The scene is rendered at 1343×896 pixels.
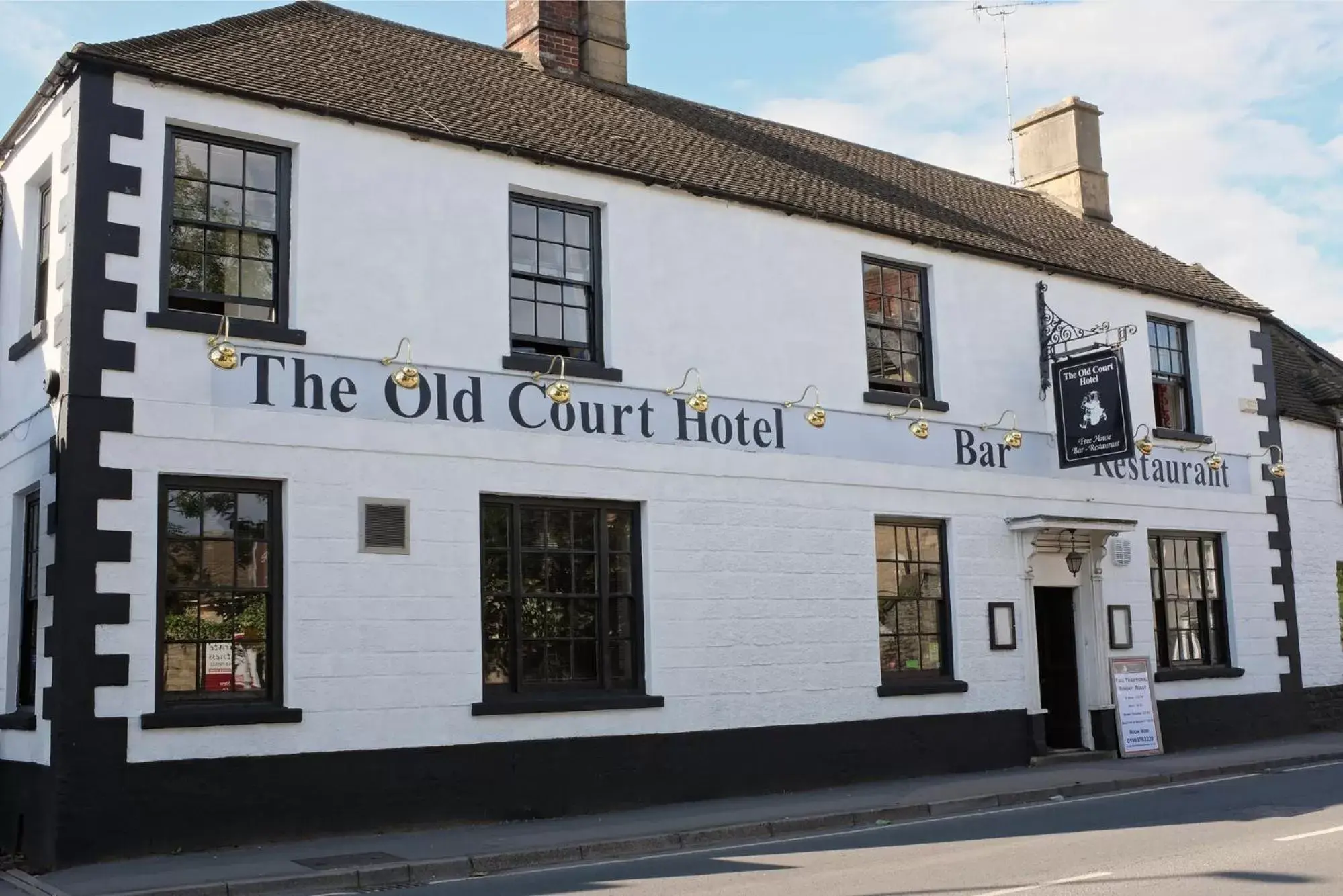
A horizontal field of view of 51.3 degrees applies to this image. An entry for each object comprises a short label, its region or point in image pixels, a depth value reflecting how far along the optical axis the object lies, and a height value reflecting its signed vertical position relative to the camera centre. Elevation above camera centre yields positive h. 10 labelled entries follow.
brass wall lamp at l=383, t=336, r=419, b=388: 12.95 +2.58
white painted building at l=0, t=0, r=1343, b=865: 11.85 +1.93
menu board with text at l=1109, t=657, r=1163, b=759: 18.52 -0.92
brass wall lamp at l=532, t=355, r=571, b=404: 13.70 +2.54
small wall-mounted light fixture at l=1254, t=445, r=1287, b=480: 21.53 +2.52
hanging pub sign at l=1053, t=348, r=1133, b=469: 17.45 +2.91
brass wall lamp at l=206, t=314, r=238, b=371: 11.91 +2.62
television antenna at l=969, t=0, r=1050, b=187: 24.92 +8.92
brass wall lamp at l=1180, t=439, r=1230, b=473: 20.67 +2.55
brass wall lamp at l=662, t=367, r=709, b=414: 14.91 +2.62
